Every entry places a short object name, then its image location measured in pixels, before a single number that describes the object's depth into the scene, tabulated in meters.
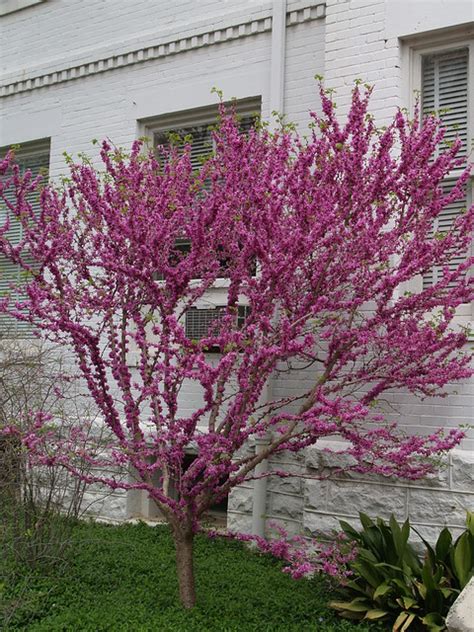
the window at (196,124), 6.84
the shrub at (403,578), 4.23
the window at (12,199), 8.37
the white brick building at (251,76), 5.41
